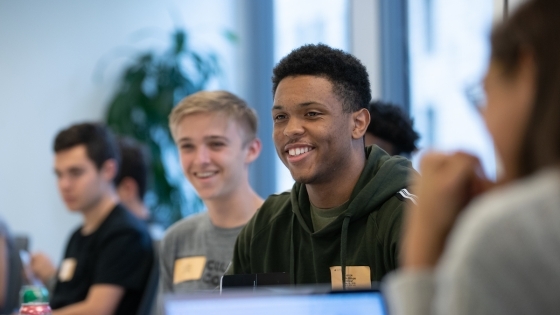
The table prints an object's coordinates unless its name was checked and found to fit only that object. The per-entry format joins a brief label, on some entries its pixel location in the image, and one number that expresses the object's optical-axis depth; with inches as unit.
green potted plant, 197.3
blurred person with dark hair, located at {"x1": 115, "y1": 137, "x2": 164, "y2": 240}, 161.3
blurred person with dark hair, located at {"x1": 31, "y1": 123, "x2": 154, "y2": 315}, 120.7
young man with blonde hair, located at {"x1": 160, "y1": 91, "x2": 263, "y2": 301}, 112.0
